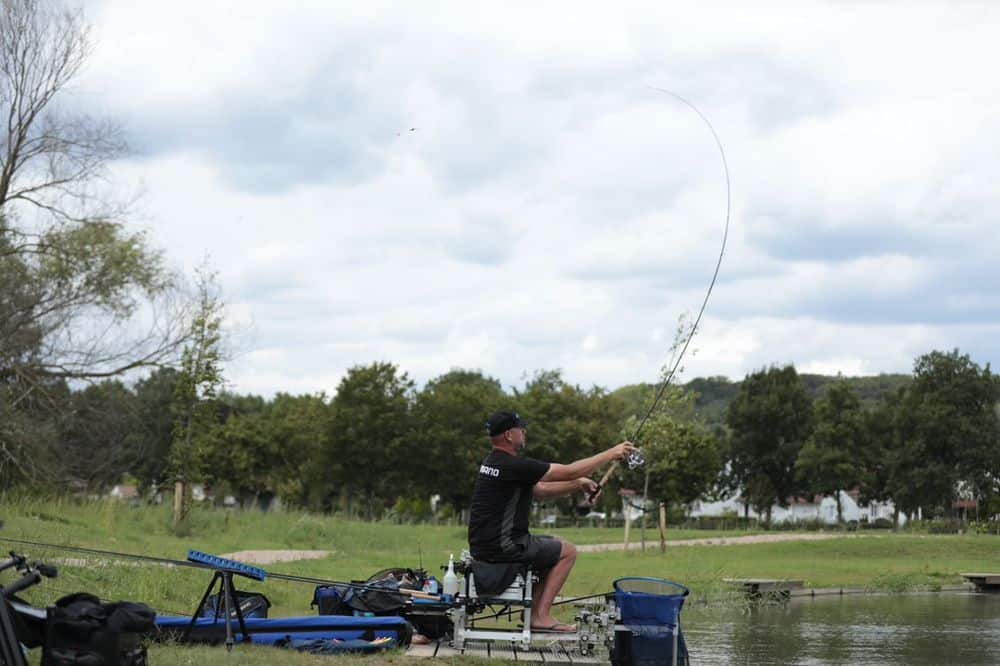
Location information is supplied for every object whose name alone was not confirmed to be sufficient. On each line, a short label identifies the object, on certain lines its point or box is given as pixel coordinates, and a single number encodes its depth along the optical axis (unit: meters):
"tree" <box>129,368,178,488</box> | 32.22
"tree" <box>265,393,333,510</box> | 71.25
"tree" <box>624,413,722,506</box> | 28.80
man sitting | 8.12
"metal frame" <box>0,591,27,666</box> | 5.65
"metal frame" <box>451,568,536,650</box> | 8.10
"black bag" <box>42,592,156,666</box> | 6.01
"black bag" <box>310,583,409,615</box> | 9.46
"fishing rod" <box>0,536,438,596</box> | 7.54
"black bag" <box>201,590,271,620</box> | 9.80
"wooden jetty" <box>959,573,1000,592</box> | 22.31
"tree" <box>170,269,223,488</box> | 27.89
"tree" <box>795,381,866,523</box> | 67.88
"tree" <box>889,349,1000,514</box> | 62.72
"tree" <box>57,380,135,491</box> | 29.95
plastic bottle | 8.97
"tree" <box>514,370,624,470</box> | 66.12
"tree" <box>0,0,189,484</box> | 28.80
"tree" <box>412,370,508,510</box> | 63.94
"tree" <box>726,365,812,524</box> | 73.81
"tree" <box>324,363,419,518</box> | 63.84
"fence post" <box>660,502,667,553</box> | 28.20
